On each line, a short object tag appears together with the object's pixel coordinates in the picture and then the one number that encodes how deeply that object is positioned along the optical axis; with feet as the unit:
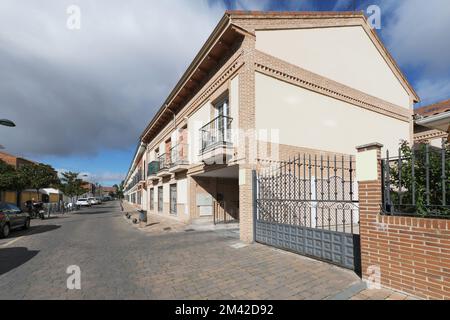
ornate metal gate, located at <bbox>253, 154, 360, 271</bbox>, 16.05
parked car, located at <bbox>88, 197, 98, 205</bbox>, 153.04
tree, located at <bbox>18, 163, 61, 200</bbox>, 68.24
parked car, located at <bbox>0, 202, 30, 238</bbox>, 33.88
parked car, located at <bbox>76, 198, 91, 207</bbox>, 137.27
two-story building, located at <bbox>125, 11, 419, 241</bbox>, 27.17
